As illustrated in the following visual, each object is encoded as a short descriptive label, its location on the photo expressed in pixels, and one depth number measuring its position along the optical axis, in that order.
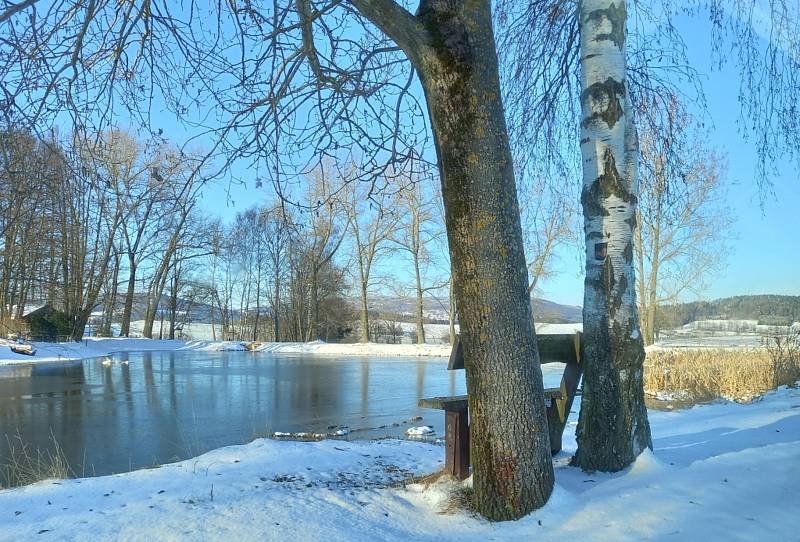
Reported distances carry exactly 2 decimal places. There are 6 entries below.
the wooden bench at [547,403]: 4.19
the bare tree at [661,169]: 6.44
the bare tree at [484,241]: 3.51
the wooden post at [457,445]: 4.17
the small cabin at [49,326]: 34.03
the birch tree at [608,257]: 4.17
